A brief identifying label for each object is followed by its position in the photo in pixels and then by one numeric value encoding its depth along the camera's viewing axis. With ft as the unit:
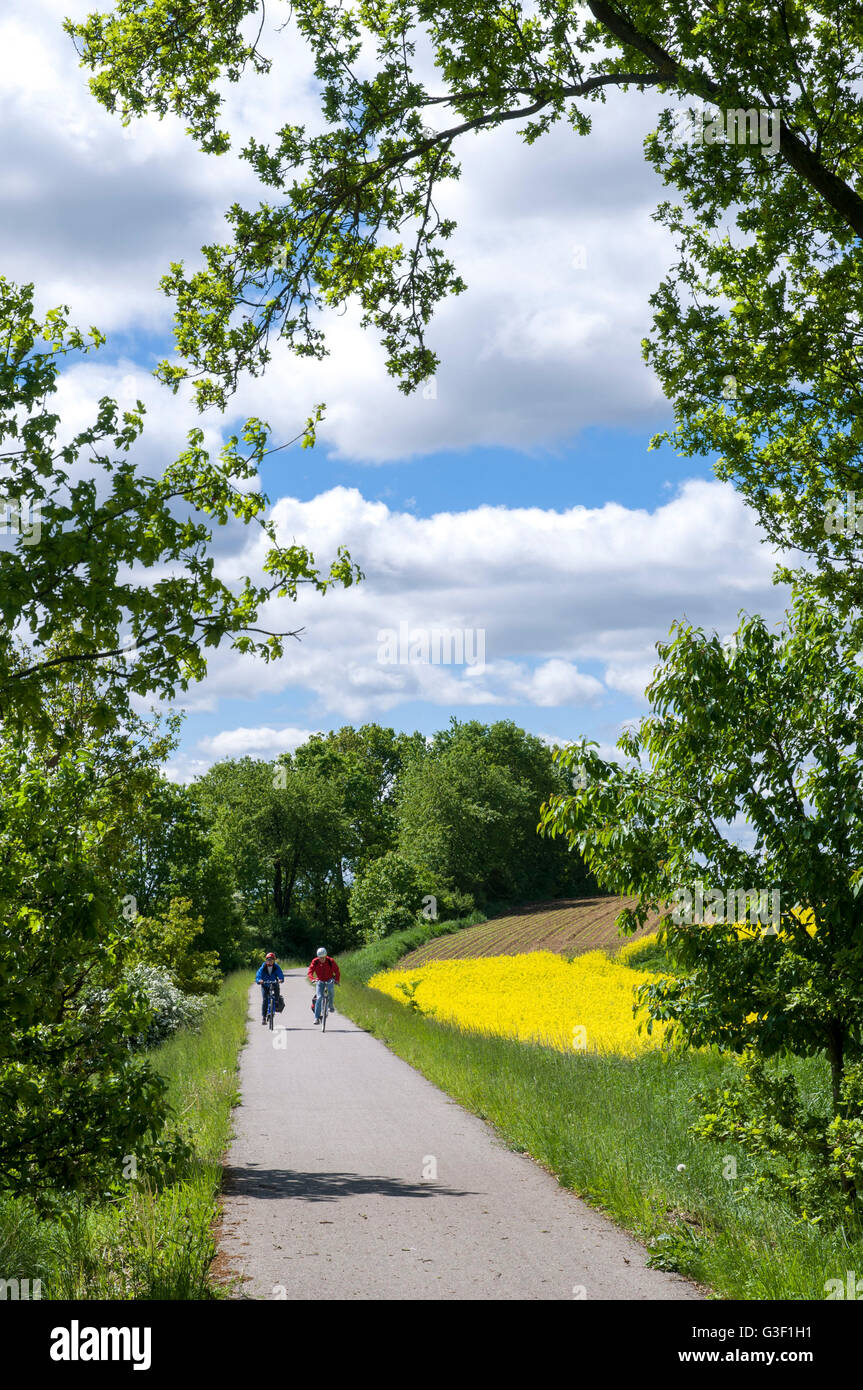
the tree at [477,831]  209.46
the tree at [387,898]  193.47
